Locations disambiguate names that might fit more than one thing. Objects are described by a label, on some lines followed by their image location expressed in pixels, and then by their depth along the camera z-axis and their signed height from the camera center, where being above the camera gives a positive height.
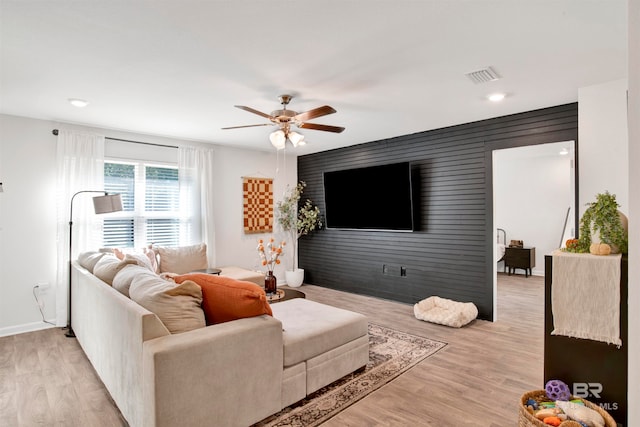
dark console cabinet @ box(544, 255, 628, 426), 1.90 -0.88
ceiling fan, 3.19 +0.88
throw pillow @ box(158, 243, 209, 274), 4.70 -0.64
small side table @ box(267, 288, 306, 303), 3.63 -0.92
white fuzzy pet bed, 4.02 -1.23
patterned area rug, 2.25 -1.34
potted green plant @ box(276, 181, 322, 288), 6.30 -0.09
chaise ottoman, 2.34 -1.00
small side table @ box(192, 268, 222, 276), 4.50 -0.77
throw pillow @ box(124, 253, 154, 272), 4.00 -0.53
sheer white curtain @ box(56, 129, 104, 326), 4.11 +0.27
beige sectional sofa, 1.76 -0.91
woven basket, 1.73 -1.08
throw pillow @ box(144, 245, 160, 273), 4.50 -0.59
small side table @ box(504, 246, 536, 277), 7.03 -0.95
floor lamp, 3.89 +0.08
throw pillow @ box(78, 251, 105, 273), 3.35 -0.47
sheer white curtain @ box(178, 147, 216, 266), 5.17 +0.27
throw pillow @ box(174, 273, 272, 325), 2.14 -0.55
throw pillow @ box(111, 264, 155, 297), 2.40 -0.47
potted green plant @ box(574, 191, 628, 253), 1.97 -0.07
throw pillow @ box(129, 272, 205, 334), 1.96 -0.53
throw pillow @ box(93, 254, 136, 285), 2.77 -0.46
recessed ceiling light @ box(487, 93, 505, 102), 3.31 +1.15
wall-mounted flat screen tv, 4.93 +0.24
